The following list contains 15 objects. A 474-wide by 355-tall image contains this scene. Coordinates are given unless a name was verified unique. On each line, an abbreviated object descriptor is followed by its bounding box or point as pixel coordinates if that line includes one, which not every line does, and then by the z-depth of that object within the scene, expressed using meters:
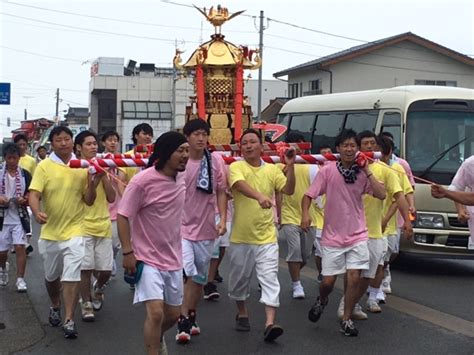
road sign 20.36
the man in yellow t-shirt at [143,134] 9.61
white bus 11.01
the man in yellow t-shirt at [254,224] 6.93
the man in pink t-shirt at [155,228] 5.37
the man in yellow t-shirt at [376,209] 7.36
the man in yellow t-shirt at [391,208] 8.19
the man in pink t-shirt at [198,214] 7.00
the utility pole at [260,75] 32.84
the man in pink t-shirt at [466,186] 6.66
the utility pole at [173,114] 51.45
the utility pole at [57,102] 79.94
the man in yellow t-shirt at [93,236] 7.54
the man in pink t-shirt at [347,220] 7.04
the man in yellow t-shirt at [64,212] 7.00
